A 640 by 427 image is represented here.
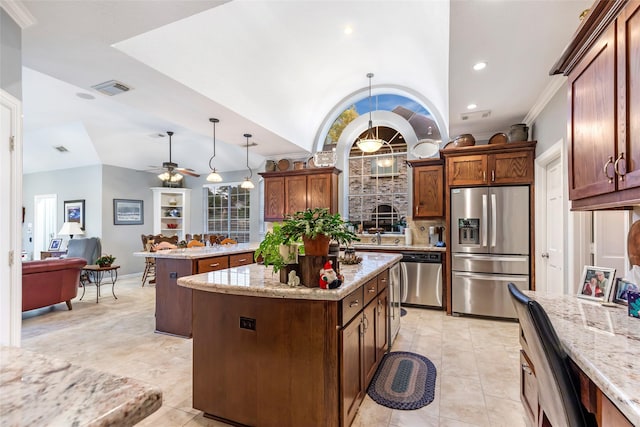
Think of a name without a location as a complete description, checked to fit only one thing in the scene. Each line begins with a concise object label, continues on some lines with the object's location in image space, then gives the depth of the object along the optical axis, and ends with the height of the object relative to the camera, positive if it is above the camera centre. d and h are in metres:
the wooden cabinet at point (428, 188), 4.76 +0.48
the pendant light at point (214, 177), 4.87 +0.66
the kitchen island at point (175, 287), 3.51 -0.86
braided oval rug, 2.24 -1.39
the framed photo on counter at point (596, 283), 1.73 -0.40
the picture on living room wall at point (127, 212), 7.46 +0.13
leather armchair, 4.12 -0.96
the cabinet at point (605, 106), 1.20 +0.53
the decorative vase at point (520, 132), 3.94 +1.14
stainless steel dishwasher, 4.48 -0.95
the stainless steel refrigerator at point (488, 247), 3.94 -0.41
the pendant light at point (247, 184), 5.44 +0.61
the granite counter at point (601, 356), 0.86 -0.50
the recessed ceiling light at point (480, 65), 2.66 +1.39
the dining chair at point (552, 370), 1.00 -0.54
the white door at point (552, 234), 3.20 -0.19
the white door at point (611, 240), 2.07 -0.16
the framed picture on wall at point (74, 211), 7.29 +0.14
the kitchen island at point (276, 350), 1.68 -0.82
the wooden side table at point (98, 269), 5.08 -0.91
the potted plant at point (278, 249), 1.89 -0.21
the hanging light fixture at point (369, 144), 4.13 +1.03
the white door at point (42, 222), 7.84 -0.15
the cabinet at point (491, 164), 3.92 +0.74
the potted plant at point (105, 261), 5.28 -0.80
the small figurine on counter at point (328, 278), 1.71 -0.36
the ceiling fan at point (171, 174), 5.78 +0.87
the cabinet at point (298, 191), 5.61 +0.52
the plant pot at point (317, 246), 1.79 -0.18
